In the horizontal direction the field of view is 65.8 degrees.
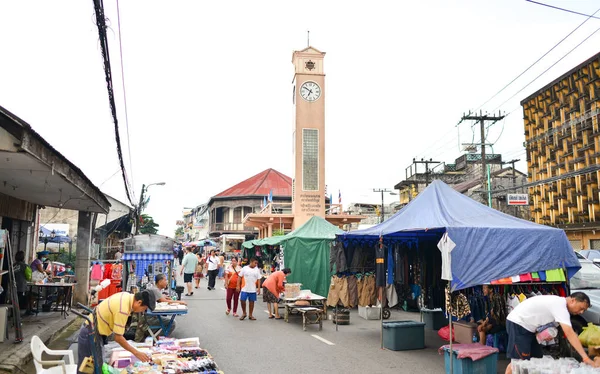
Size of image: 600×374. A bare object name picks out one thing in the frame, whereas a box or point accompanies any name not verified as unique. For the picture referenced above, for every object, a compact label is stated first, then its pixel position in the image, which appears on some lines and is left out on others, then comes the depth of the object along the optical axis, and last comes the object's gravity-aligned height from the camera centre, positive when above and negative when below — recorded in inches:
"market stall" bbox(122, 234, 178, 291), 467.5 -16.4
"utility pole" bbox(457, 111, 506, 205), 1147.3 +319.1
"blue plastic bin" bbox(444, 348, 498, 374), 277.1 -69.6
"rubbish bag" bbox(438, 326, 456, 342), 343.6 -62.4
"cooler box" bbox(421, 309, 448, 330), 467.4 -70.7
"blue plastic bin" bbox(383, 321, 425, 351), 368.2 -69.2
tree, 2467.2 +139.6
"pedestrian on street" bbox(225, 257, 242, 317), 551.5 -50.9
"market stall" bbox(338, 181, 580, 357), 306.5 +5.3
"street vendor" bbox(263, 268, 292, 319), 523.5 -42.6
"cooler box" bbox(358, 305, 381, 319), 540.4 -73.4
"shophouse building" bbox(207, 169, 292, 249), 2391.7 +252.5
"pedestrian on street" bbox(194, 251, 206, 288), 934.9 -47.2
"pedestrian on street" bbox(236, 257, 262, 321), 520.4 -40.3
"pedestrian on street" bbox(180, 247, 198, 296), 762.0 -28.1
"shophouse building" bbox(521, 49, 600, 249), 1079.0 +254.1
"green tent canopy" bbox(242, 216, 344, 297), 661.9 -17.3
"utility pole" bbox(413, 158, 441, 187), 1708.9 +319.8
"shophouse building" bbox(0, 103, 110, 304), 266.5 +57.7
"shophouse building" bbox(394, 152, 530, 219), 1619.0 +302.7
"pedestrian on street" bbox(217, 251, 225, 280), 1161.1 -59.9
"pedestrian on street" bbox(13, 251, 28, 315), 462.6 -23.7
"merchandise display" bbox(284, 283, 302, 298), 526.3 -46.9
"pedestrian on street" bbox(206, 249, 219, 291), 872.3 -37.6
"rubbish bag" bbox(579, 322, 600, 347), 240.4 -45.8
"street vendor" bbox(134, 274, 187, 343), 374.6 -62.2
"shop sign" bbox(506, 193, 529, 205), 1075.3 +115.6
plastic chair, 211.5 -52.8
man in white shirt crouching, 224.2 -34.5
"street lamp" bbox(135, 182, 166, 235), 1220.5 +109.7
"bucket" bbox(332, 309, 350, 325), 494.3 -72.5
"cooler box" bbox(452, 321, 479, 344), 340.6 -61.4
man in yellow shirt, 207.5 -30.0
